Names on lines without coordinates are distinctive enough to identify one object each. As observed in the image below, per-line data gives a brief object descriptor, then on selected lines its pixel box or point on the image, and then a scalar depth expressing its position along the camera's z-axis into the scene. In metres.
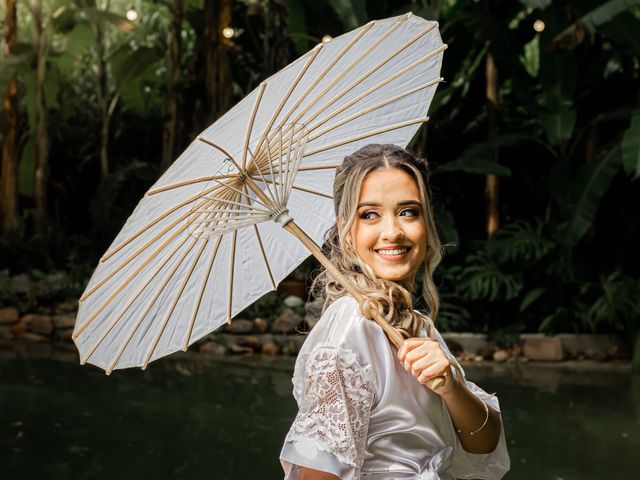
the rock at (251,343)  7.85
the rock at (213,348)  7.74
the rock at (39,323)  8.12
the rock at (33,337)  8.08
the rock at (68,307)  8.30
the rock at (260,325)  8.03
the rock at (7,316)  8.17
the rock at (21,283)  8.58
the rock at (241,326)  7.94
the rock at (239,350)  7.80
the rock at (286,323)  7.99
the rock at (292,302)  8.39
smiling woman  1.50
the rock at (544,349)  7.69
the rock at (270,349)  7.83
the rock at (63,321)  8.11
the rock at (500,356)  7.67
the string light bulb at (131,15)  10.05
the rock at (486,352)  7.72
